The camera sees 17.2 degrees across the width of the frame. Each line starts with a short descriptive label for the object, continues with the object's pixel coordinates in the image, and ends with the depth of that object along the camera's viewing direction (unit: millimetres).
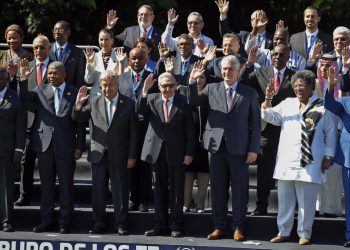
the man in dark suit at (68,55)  14469
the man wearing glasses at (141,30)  14930
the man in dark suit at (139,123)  13844
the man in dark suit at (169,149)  13406
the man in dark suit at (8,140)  13594
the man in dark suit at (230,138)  13195
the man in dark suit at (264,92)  13586
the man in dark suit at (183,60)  13852
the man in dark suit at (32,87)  14125
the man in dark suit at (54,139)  13633
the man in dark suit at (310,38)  14508
